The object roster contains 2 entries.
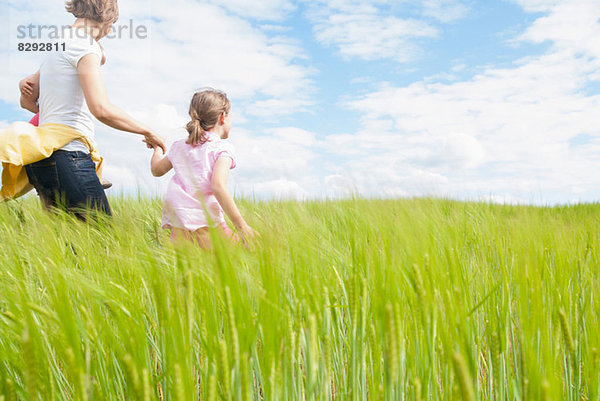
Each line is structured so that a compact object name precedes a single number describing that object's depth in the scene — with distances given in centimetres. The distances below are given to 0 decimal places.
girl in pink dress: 216
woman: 216
